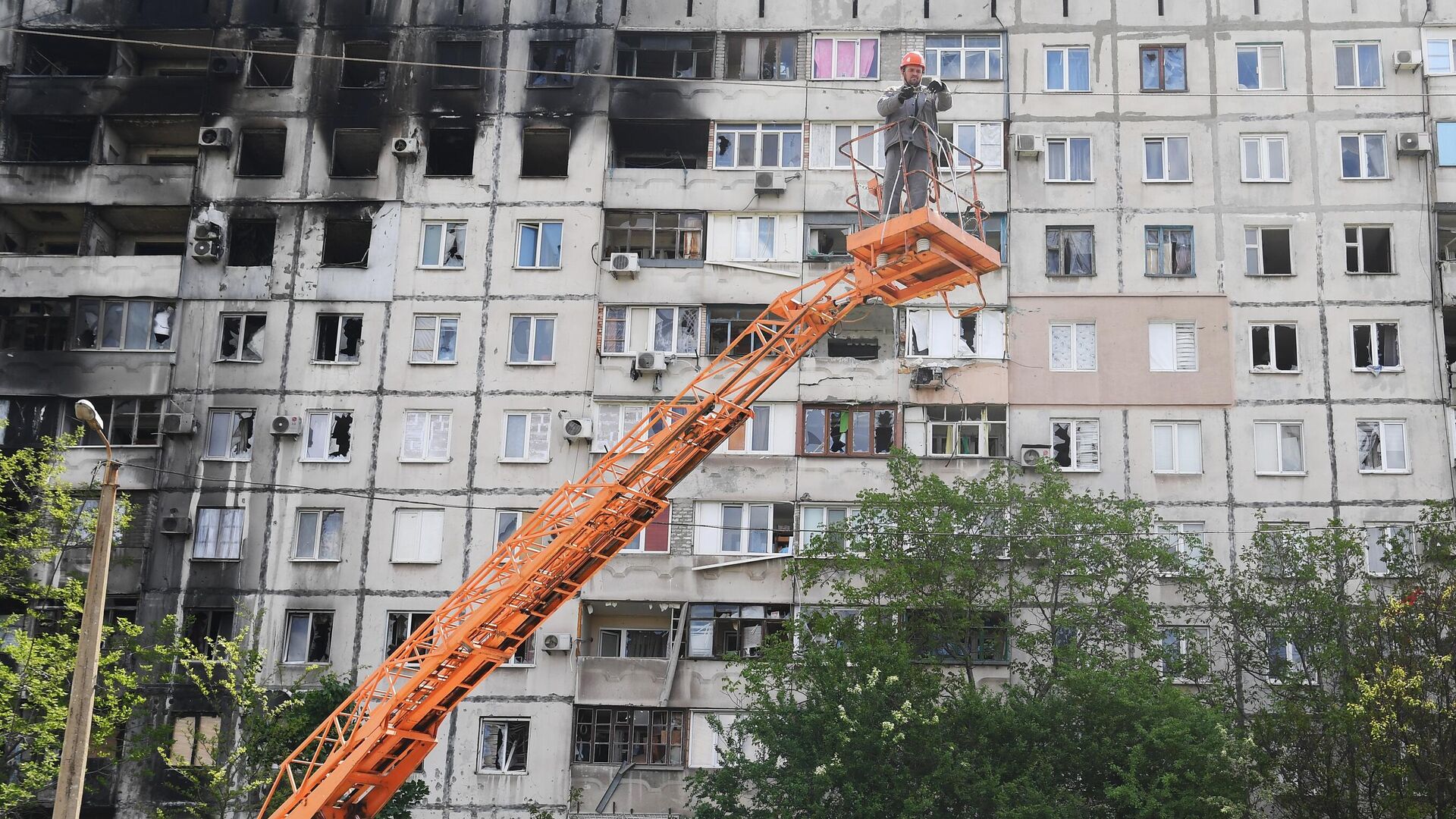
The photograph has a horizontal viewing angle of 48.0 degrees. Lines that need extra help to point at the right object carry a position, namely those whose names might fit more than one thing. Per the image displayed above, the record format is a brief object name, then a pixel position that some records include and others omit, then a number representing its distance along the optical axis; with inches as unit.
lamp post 793.6
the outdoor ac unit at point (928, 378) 1788.9
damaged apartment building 1758.1
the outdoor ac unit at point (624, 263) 1843.0
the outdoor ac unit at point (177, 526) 1775.3
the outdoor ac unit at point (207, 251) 1872.5
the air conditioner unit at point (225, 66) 1943.9
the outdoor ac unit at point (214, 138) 1909.4
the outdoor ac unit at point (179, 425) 1804.9
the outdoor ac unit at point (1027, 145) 1851.6
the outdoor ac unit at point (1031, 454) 1756.9
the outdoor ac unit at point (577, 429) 1784.0
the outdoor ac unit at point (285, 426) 1807.3
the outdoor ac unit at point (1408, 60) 1851.6
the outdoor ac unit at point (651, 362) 1802.4
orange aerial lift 965.8
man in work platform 983.0
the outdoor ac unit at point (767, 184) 1867.6
